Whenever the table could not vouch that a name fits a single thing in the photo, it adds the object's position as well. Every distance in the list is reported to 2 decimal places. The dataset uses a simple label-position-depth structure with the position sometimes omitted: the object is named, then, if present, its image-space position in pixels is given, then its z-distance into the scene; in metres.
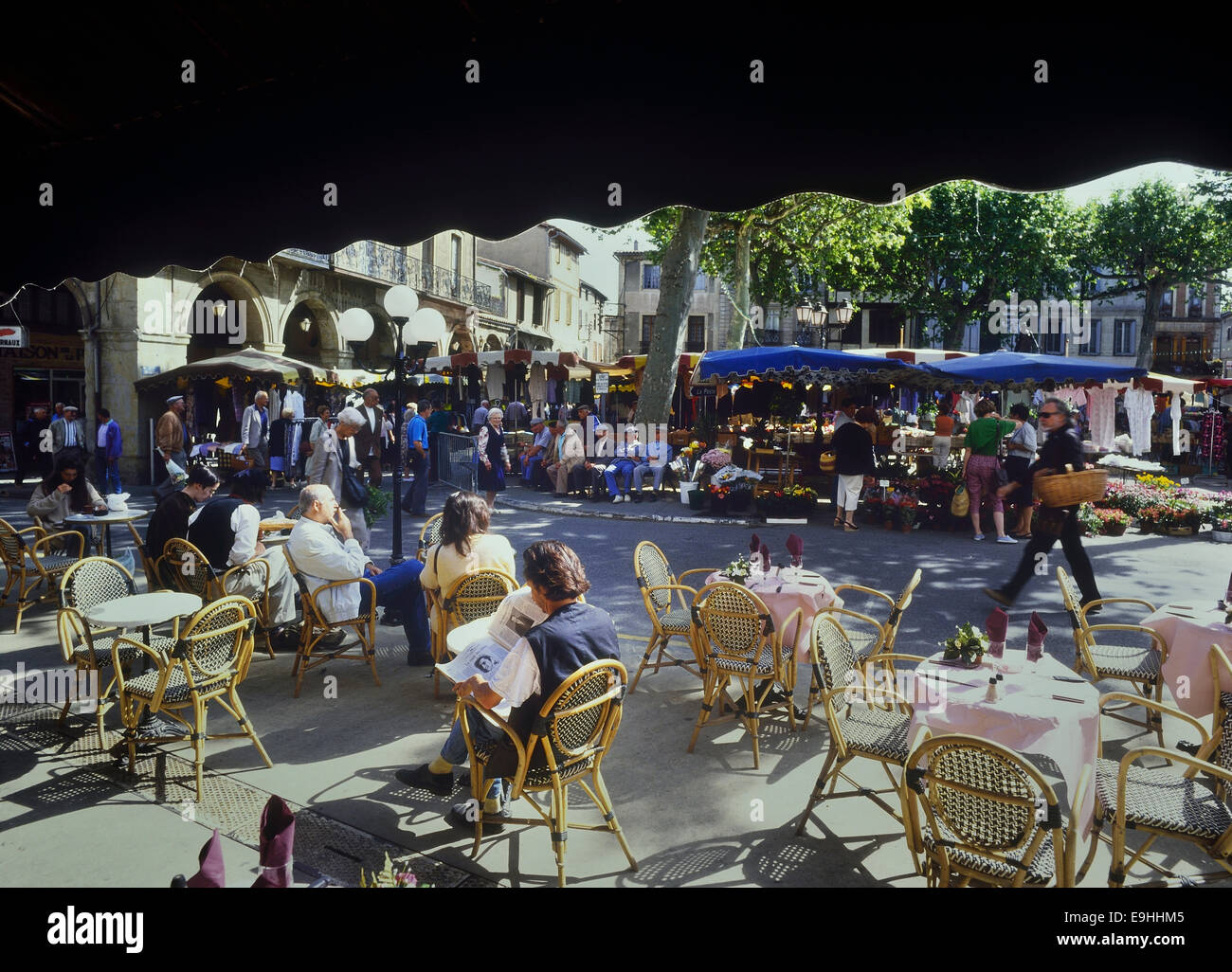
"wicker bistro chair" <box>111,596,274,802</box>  3.96
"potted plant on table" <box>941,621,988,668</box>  3.74
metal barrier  14.95
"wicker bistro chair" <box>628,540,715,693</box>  5.32
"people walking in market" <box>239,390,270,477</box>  15.85
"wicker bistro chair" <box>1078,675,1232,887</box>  2.94
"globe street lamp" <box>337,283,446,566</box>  7.70
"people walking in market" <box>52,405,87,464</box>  14.55
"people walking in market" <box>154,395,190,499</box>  12.79
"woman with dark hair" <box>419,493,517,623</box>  4.93
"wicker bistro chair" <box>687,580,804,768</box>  4.46
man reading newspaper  3.19
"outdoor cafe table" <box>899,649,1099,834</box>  3.21
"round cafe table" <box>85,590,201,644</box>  4.30
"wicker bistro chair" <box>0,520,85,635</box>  6.42
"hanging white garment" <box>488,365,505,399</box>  23.47
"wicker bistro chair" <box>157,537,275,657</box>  5.31
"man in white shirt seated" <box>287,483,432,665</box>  5.32
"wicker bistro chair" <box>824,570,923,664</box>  4.52
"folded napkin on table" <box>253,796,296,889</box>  1.64
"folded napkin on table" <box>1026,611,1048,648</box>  3.80
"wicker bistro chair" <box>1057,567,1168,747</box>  4.64
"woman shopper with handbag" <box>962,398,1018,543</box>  11.27
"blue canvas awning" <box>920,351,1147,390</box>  12.96
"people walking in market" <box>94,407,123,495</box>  14.52
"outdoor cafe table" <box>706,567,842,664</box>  4.92
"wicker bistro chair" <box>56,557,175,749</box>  4.43
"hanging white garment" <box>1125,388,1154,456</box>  21.50
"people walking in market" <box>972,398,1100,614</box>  6.93
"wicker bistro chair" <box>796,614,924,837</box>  3.57
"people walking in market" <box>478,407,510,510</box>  13.15
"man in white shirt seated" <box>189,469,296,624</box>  5.59
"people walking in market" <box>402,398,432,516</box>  12.35
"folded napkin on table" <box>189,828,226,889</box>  1.60
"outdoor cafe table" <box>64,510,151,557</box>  7.32
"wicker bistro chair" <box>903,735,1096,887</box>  2.59
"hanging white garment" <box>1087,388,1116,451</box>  21.09
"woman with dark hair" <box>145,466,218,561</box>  5.74
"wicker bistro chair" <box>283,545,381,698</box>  5.25
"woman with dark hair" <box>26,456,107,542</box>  7.89
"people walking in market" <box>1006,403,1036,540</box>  10.84
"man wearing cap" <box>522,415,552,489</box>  16.17
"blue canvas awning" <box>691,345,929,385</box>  13.09
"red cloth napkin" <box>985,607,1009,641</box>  3.81
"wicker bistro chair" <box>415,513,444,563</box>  6.22
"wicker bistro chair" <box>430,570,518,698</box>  4.88
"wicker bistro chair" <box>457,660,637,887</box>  3.16
